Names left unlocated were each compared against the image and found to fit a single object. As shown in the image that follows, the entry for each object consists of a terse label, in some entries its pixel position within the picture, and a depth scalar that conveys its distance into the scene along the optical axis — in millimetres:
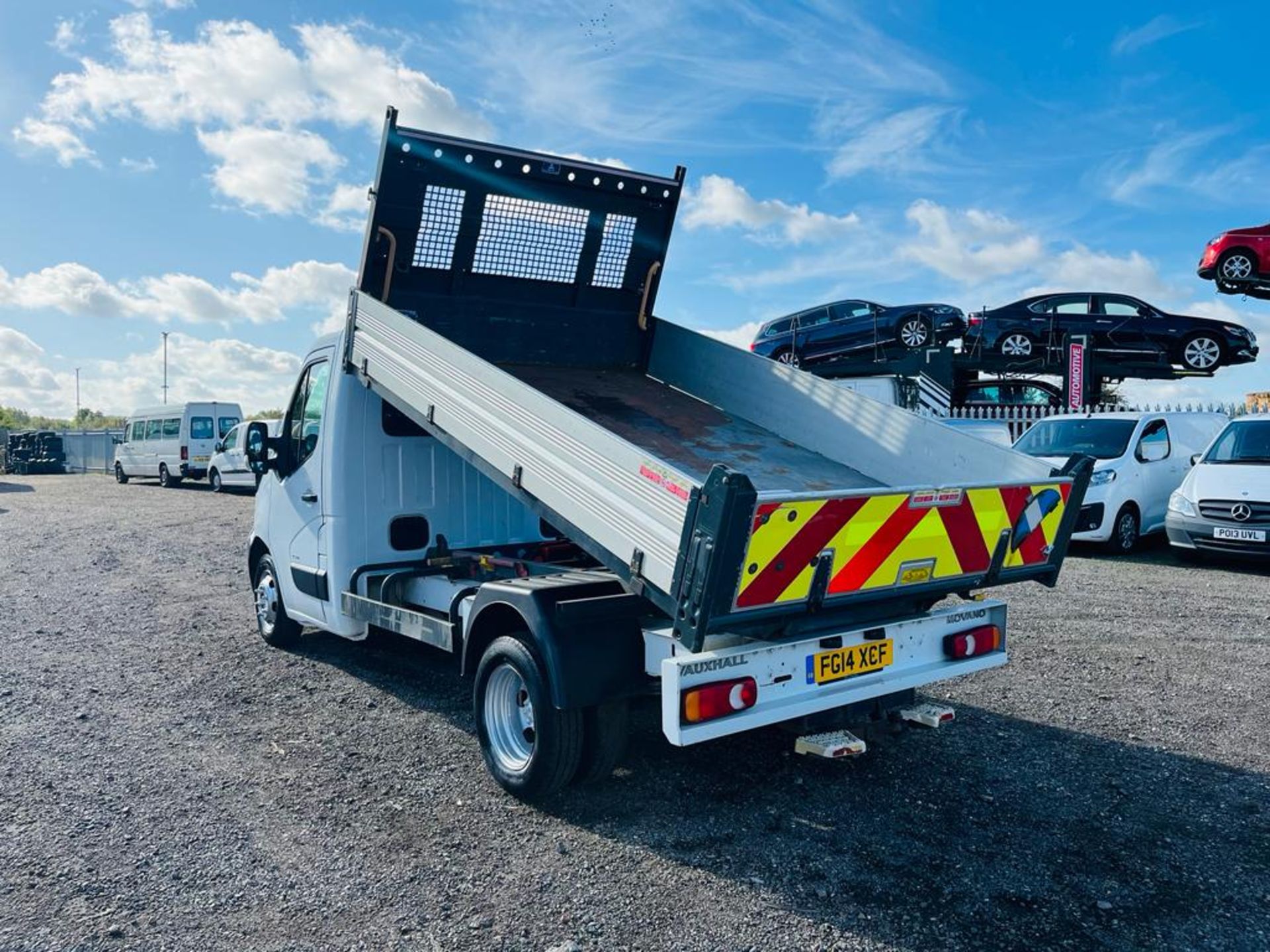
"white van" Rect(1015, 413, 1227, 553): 10984
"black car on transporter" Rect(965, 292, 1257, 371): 17297
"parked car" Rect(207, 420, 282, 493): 21797
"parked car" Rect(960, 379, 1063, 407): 19828
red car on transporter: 17328
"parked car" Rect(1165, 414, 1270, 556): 9477
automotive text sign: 17891
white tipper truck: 3277
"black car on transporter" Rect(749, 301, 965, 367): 18922
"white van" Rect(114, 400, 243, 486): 24641
